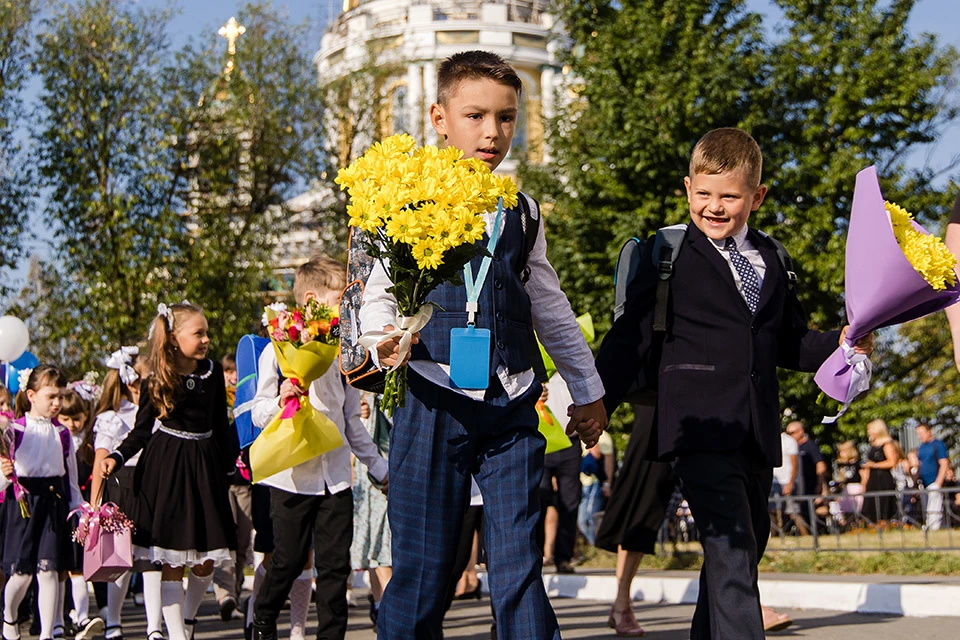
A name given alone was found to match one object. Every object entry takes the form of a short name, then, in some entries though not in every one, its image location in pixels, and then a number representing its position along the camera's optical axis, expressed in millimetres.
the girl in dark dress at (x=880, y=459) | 17625
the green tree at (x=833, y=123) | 26234
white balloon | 14328
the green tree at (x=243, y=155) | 29453
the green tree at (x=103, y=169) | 28516
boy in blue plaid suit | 4113
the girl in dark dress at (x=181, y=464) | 7629
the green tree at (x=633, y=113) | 25906
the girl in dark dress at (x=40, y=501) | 8867
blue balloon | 14359
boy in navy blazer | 4945
